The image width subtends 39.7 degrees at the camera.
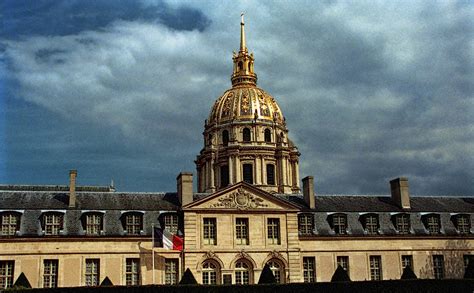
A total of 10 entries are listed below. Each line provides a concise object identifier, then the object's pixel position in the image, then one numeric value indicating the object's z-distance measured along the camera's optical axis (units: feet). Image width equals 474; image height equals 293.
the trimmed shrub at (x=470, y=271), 146.72
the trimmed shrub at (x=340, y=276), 140.77
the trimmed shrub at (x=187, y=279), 134.92
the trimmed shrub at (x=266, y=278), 136.77
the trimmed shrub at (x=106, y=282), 137.18
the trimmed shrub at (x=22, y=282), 131.85
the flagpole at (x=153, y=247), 148.56
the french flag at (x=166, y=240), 150.20
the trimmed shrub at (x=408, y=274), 144.56
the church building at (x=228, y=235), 149.59
